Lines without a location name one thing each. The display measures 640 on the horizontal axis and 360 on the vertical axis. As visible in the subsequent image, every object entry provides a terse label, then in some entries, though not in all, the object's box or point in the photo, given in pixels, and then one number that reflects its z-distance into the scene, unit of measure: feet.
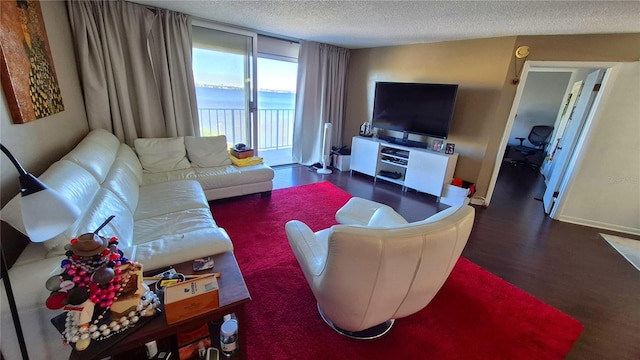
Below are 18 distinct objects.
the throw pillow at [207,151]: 10.05
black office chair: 17.86
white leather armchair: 3.14
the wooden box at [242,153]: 10.58
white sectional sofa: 3.26
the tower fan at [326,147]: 14.38
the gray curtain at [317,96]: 13.96
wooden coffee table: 3.04
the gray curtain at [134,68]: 8.37
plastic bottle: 3.88
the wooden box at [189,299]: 3.22
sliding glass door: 11.19
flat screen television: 11.18
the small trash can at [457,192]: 10.80
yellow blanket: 10.31
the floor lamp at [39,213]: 2.31
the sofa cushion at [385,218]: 5.66
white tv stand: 11.36
